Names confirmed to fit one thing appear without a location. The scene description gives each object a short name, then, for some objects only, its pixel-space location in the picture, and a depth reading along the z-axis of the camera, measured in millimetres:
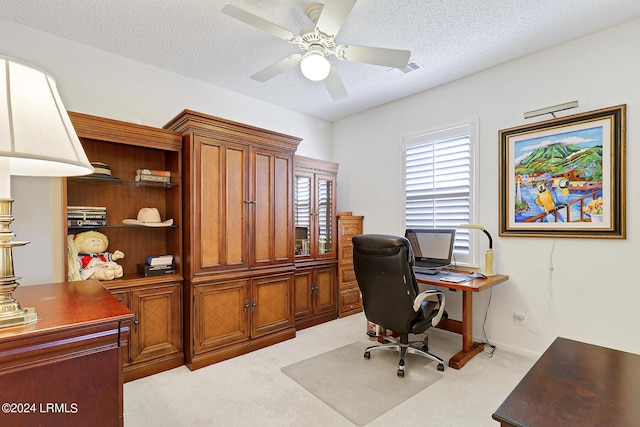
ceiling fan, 1873
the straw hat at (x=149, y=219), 2674
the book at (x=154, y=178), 2707
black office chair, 2467
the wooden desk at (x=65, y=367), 889
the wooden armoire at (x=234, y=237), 2719
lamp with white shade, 837
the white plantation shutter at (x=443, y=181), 3350
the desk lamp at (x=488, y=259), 2996
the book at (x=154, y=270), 2684
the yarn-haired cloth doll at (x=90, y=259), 2408
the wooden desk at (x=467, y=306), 2646
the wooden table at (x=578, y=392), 894
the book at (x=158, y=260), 2719
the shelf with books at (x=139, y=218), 2486
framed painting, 2475
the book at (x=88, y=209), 2431
